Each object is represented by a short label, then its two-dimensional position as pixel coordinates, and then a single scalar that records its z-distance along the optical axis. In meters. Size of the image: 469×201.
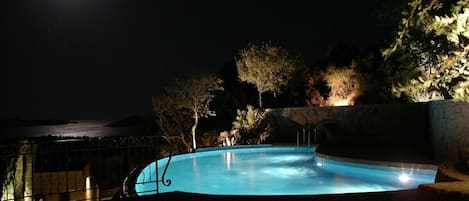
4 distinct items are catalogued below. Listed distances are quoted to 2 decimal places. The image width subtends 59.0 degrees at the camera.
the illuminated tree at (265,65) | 20.20
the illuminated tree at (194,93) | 17.50
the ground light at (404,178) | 9.20
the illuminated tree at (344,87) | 18.56
